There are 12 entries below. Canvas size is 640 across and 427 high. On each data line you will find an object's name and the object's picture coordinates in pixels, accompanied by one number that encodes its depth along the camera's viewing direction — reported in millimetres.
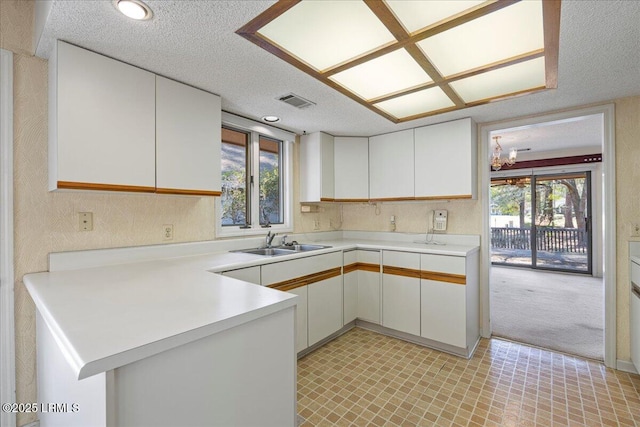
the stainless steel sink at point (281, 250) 2752
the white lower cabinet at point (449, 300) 2549
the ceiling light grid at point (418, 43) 1343
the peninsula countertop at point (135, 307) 771
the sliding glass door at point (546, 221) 5809
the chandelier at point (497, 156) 4494
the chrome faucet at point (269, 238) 2912
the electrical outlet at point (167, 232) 2254
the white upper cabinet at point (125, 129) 1551
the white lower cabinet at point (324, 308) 2592
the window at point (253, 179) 2822
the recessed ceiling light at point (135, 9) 1285
